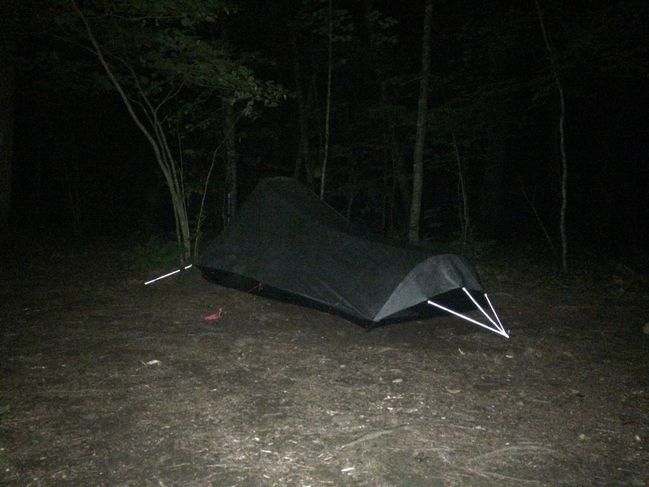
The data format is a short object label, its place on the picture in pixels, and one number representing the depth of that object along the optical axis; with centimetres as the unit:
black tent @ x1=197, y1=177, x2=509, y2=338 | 632
